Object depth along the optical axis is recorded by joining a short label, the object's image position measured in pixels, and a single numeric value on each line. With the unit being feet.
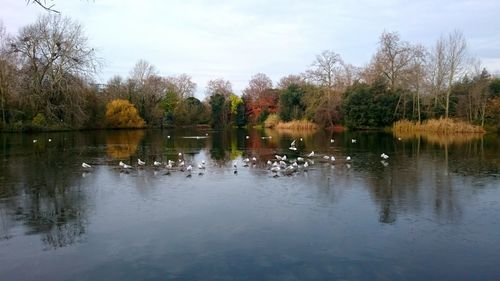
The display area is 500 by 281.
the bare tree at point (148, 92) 185.57
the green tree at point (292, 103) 167.84
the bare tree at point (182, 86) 223.10
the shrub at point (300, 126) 153.07
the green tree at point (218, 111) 205.67
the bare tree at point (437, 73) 121.49
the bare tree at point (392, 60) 136.15
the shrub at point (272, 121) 177.47
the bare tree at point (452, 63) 119.55
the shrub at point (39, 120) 123.13
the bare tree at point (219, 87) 236.63
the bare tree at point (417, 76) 129.79
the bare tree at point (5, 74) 116.37
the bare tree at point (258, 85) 220.84
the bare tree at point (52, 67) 117.50
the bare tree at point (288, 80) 203.40
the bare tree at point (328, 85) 153.58
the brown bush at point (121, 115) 161.48
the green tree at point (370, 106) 138.72
